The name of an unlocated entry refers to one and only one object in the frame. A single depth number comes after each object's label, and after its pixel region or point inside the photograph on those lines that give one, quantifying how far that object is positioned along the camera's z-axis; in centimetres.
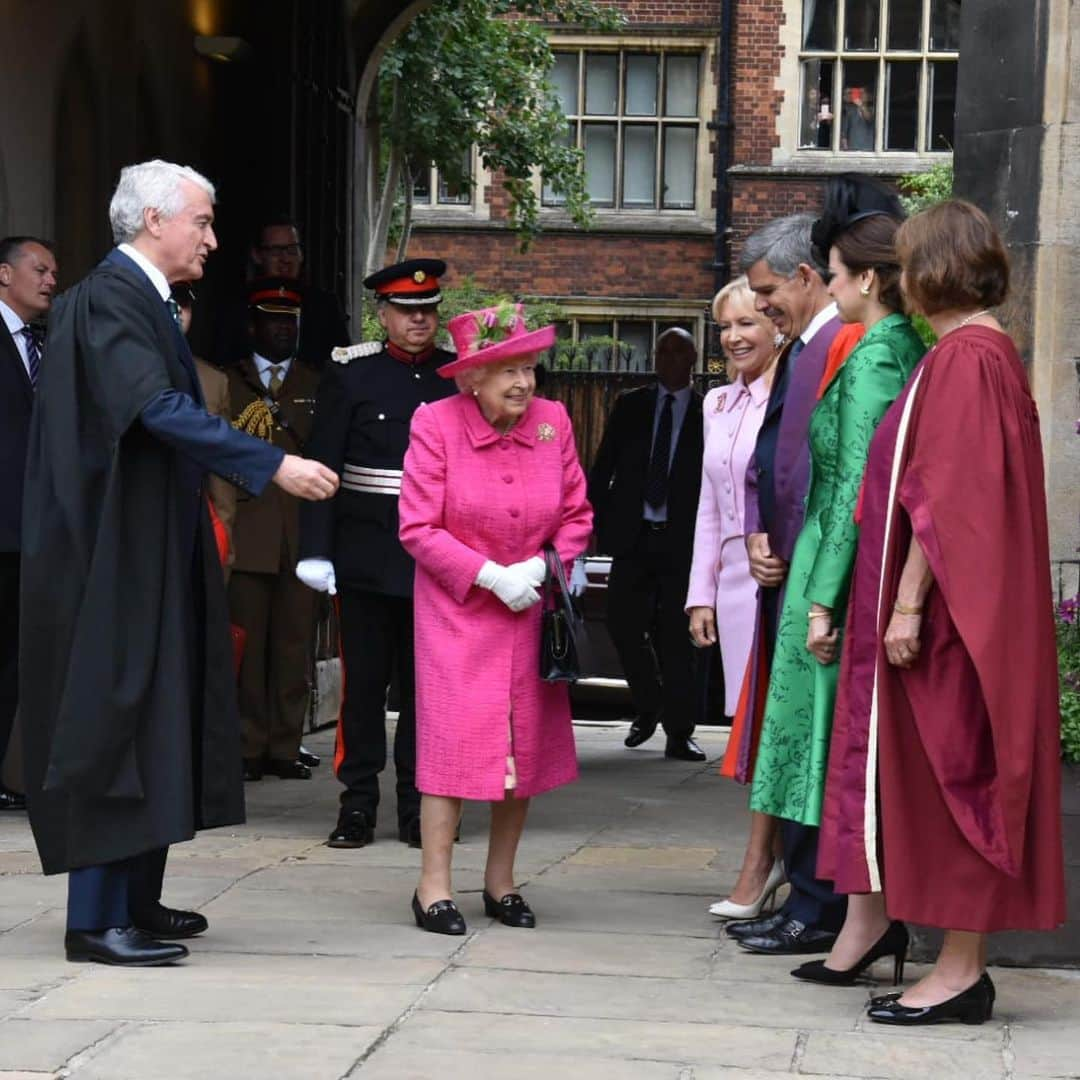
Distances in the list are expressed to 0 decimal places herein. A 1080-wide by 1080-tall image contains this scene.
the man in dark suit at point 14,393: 788
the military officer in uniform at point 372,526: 726
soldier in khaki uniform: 877
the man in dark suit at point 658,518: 986
